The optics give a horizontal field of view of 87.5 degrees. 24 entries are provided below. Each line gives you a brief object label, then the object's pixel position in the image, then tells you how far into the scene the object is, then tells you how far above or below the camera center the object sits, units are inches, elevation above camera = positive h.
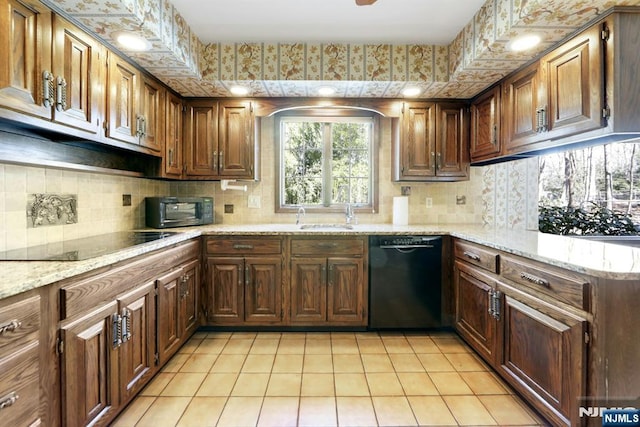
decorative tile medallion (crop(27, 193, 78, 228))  71.5 +1.1
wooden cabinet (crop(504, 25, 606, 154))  67.6 +28.1
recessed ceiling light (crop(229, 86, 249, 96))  110.2 +41.8
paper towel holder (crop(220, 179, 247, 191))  127.3 +10.9
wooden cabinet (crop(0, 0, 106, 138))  54.4 +27.2
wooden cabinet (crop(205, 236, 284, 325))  108.2 -21.6
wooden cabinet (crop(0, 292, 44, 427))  40.7 -18.8
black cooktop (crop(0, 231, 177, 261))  58.4 -7.0
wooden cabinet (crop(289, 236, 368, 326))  108.7 -22.4
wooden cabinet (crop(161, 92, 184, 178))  108.7 +25.7
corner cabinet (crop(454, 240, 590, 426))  56.1 -23.3
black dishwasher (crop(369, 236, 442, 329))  107.8 -22.3
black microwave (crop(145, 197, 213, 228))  107.3 +0.9
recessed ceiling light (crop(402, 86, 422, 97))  112.0 +41.9
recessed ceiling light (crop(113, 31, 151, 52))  76.1 +40.8
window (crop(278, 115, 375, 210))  136.4 +19.8
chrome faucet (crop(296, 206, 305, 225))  127.1 +0.6
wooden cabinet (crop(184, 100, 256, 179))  120.0 +26.8
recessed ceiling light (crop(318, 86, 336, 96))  110.9 +41.6
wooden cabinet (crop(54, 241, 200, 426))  51.8 -22.8
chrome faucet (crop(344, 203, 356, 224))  128.7 -0.3
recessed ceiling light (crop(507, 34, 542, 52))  76.8 +40.5
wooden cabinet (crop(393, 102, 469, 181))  121.6 +26.4
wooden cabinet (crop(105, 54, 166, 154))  81.7 +29.3
